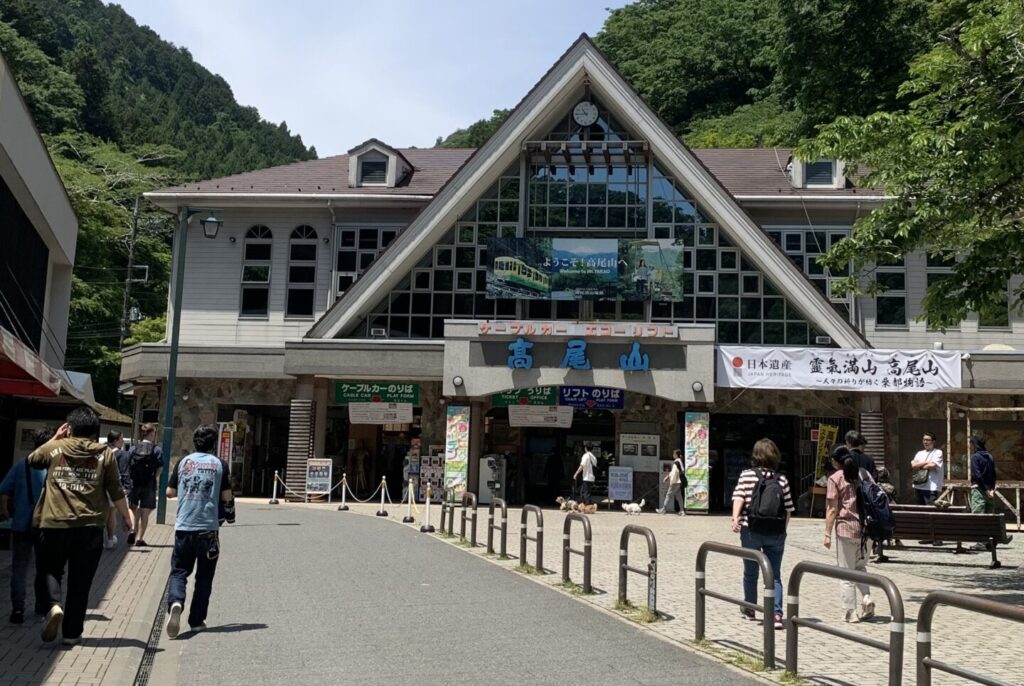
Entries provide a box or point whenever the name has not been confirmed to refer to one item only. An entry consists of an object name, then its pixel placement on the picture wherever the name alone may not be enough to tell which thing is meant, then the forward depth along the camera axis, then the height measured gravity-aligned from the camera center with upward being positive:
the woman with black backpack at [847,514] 10.77 -0.44
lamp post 20.91 +1.80
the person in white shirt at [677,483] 26.61 -0.45
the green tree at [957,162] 12.55 +3.99
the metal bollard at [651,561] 9.98 -0.98
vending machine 27.86 -0.56
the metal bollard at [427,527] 20.06 -1.37
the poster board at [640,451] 28.70 +0.37
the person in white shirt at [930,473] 19.47 +0.04
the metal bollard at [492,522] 15.27 -0.96
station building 26.98 +4.10
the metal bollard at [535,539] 13.58 -1.04
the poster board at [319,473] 28.55 -0.56
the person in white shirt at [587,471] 26.35 -0.22
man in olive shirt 8.12 -0.53
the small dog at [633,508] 26.47 -1.12
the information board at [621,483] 28.09 -0.53
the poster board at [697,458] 27.06 +0.22
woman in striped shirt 9.75 -0.47
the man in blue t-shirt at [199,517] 9.17 -0.61
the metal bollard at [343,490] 26.45 -0.96
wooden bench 15.88 -0.81
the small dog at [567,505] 26.46 -1.12
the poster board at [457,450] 27.22 +0.21
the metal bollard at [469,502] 17.09 -0.79
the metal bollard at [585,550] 11.68 -1.04
